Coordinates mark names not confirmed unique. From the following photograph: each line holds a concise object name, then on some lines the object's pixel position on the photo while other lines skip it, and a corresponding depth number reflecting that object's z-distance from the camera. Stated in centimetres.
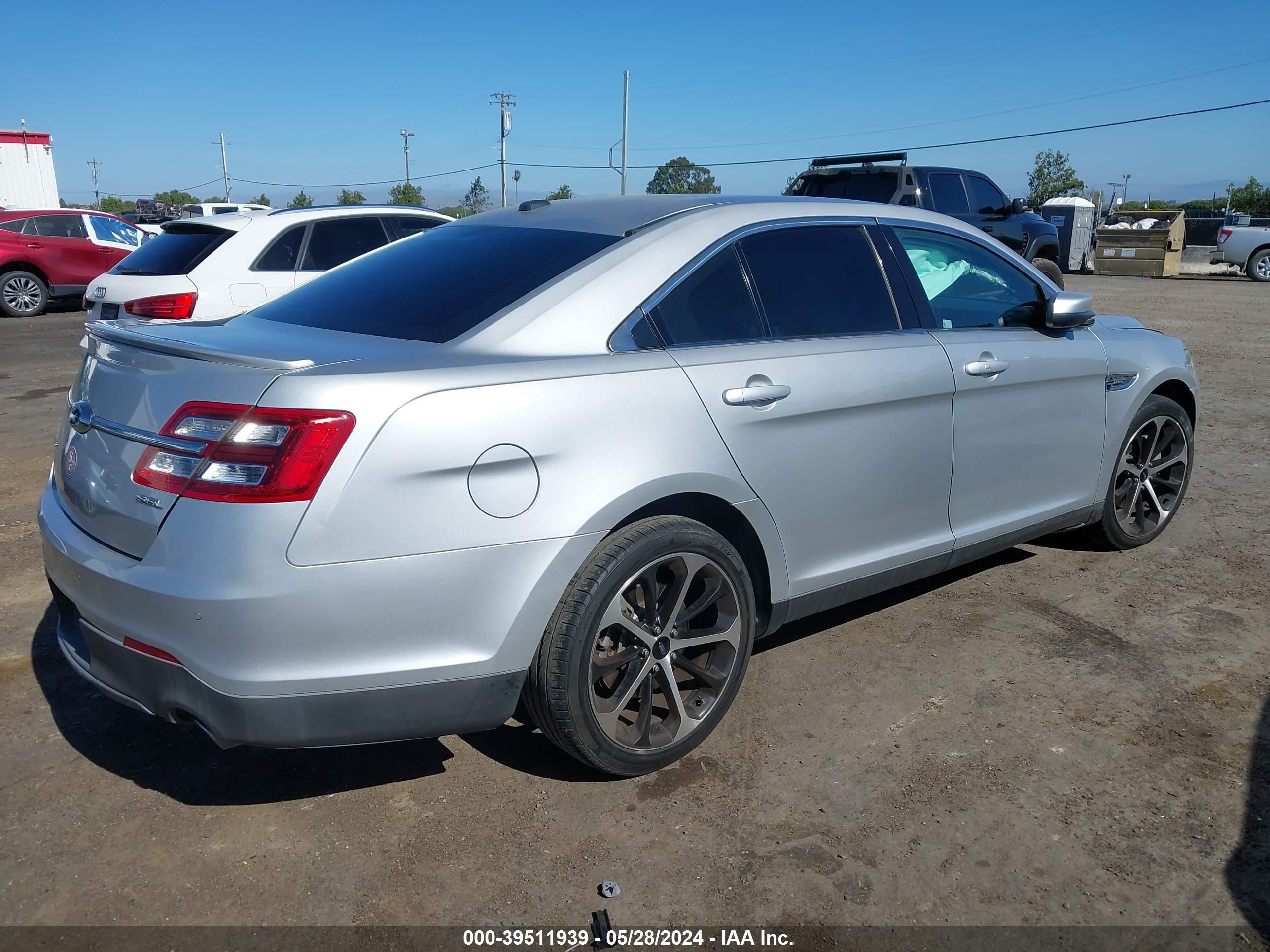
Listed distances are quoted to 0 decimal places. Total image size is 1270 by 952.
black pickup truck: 1300
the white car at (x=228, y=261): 774
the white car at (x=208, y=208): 2584
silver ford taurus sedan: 238
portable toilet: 2447
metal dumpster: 2612
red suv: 1525
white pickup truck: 2475
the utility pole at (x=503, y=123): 5662
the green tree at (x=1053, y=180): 7594
